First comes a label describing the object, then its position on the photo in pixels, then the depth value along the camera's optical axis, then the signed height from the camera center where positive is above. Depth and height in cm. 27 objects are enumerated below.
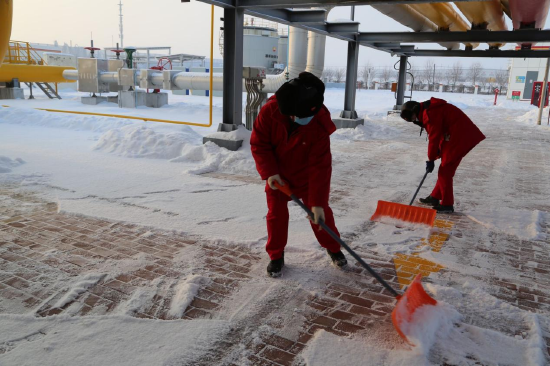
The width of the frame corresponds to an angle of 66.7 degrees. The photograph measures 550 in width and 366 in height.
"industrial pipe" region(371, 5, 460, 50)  812 +180
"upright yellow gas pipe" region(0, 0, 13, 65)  225 +33
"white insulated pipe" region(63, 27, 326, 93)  1198 +109
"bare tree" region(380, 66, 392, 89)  6997 +463
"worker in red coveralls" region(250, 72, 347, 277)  310 -43
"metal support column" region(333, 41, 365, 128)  1293 +15
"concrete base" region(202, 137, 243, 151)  789 -93
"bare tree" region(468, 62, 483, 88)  6661 +523
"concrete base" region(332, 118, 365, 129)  1308 -74
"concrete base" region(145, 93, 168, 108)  1681 -38
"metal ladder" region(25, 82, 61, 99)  2044 -39
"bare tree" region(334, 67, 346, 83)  6801 +398
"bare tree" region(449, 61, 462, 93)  6694 +516
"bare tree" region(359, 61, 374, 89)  6941 +470
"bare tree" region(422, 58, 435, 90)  6656 +490
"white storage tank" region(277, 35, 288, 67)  2609 +277
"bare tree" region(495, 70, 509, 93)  5893 +403
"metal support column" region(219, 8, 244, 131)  794 +49
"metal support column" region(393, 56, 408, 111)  1797 +83
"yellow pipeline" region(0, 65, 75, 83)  1730 +50
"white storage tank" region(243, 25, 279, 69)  2591 +277
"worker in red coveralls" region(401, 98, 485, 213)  508 -36
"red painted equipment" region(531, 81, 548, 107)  2277 +71
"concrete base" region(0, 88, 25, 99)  1802 -37
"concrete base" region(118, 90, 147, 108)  1630 -32
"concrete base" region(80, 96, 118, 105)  1733 -48
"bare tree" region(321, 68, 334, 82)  7106 +420
